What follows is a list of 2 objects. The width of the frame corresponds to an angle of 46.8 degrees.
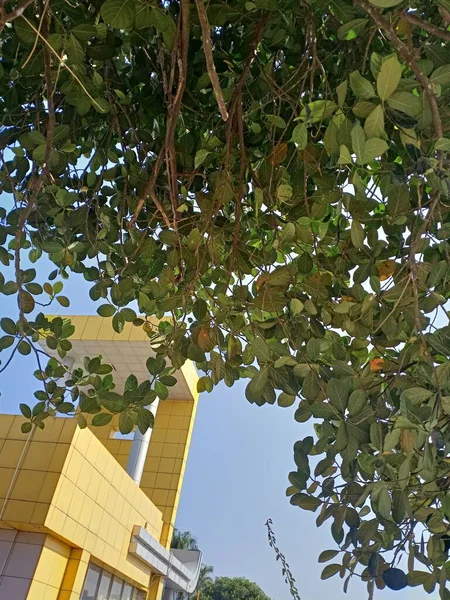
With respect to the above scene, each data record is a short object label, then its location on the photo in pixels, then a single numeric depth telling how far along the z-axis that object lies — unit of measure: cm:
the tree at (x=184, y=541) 2080
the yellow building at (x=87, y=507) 538
